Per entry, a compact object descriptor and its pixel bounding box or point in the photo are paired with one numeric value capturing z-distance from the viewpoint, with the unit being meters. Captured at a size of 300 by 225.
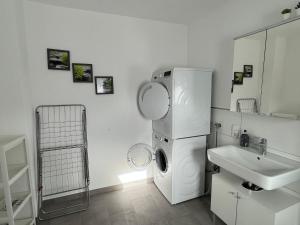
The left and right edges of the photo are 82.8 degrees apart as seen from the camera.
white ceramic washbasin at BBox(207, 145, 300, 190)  1.32
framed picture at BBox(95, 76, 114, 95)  2.41
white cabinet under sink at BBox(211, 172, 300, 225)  1.39
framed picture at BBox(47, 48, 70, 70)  2.15
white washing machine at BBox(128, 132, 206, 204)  2.23
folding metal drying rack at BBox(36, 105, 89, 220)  2.22
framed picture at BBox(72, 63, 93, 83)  2.28
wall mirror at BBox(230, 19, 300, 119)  1.46
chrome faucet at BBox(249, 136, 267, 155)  1.77
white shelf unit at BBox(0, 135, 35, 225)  1.61
